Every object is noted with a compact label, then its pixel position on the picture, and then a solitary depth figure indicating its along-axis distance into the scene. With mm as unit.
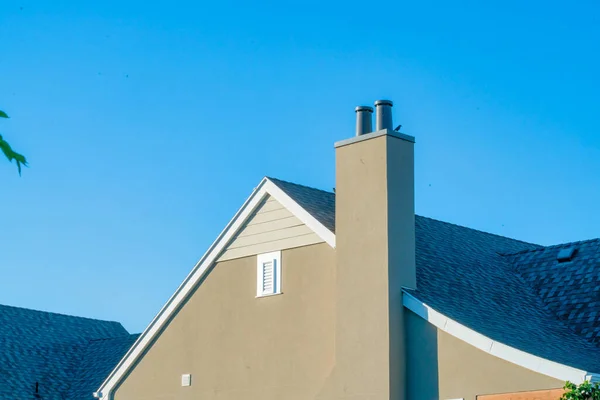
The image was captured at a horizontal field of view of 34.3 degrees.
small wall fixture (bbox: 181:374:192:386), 19750
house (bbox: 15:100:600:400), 15352
